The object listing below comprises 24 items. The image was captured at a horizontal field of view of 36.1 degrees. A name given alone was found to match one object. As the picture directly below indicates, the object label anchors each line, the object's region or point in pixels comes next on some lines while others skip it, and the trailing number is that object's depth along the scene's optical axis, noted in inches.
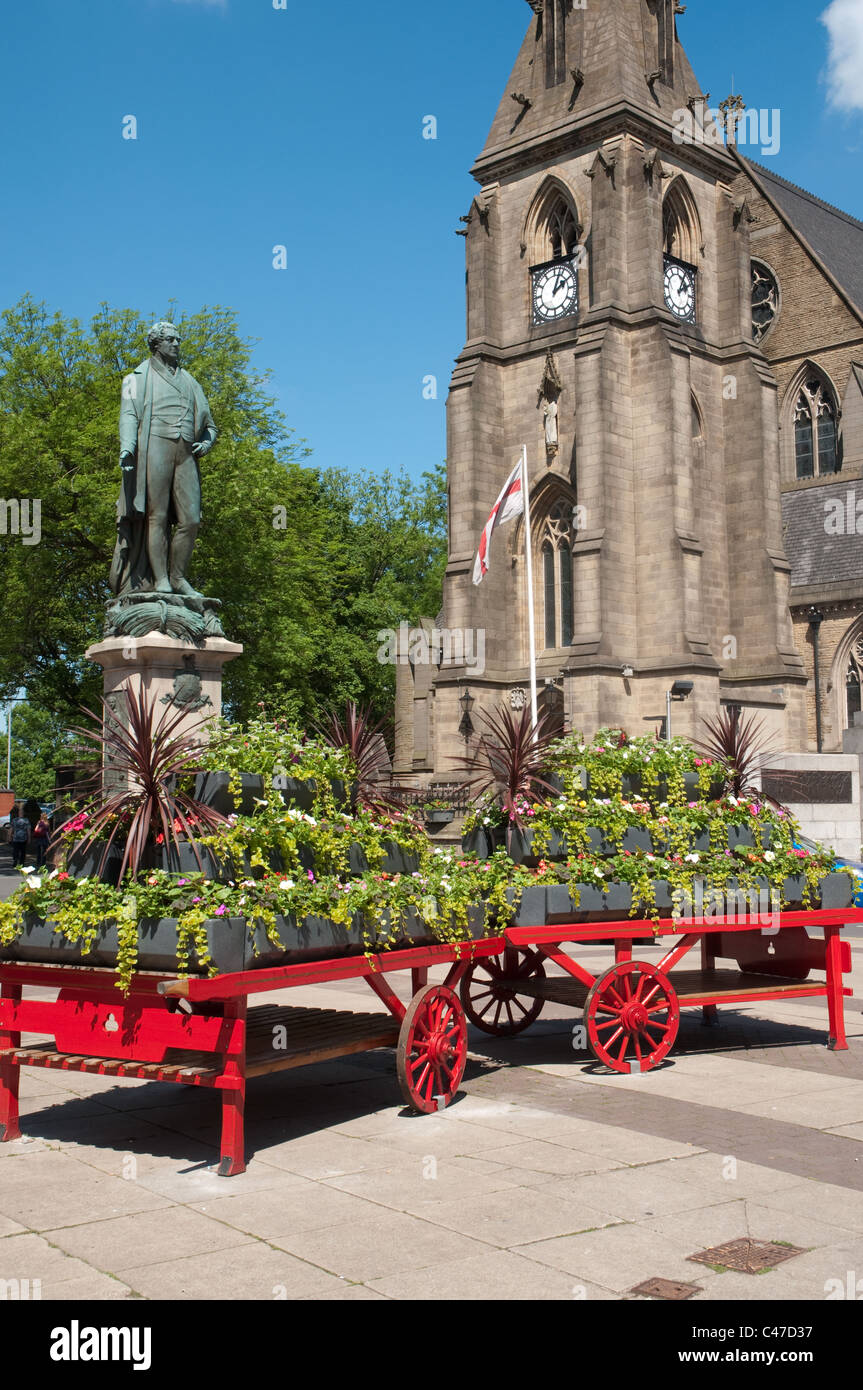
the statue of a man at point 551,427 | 1470.2
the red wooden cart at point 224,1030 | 245.0
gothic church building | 1370.6
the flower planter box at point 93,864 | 270.4
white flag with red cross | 941.2
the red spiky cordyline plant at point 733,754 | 383.2
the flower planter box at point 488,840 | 350.0
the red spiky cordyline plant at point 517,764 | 342.3
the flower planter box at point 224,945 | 244.1
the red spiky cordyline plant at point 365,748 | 314.5
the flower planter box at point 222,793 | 267.4
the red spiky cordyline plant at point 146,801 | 256.2
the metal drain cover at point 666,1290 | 176.6
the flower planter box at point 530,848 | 337.4
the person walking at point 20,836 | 1192.8
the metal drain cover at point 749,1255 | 189.8
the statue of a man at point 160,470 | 462.3
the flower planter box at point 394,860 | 292.4
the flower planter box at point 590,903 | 328.5
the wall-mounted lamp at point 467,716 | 1424.7
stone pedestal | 447.5
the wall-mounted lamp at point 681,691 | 1328.7
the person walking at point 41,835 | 1193.8
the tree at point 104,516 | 1163.3
